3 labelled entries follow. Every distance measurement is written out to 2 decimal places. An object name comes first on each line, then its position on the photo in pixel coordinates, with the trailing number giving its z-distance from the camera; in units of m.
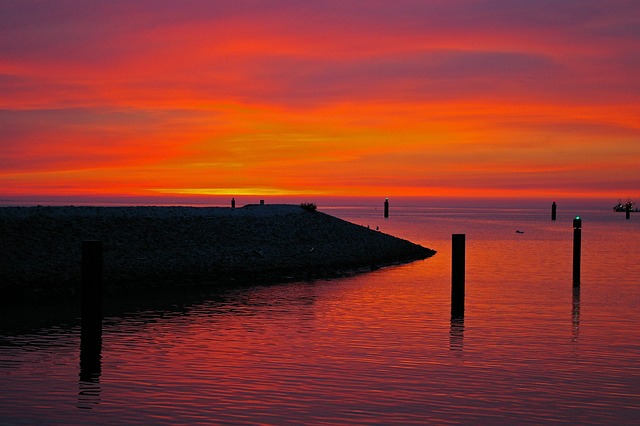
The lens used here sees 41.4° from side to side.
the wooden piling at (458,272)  28.52
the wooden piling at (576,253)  39.50
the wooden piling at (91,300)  21.14
